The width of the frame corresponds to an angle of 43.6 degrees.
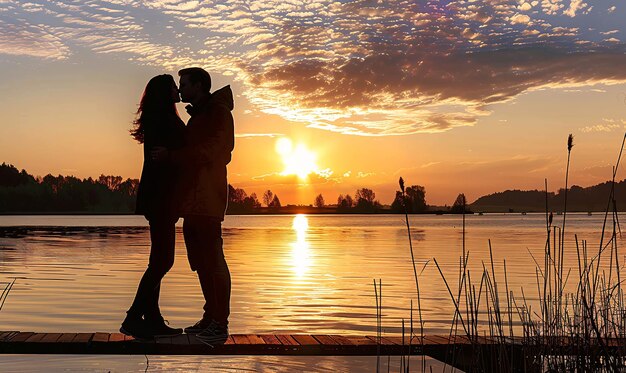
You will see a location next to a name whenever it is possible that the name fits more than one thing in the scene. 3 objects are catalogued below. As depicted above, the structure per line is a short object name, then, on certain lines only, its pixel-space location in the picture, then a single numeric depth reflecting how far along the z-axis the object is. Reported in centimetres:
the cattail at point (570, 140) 495
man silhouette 694
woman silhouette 691
